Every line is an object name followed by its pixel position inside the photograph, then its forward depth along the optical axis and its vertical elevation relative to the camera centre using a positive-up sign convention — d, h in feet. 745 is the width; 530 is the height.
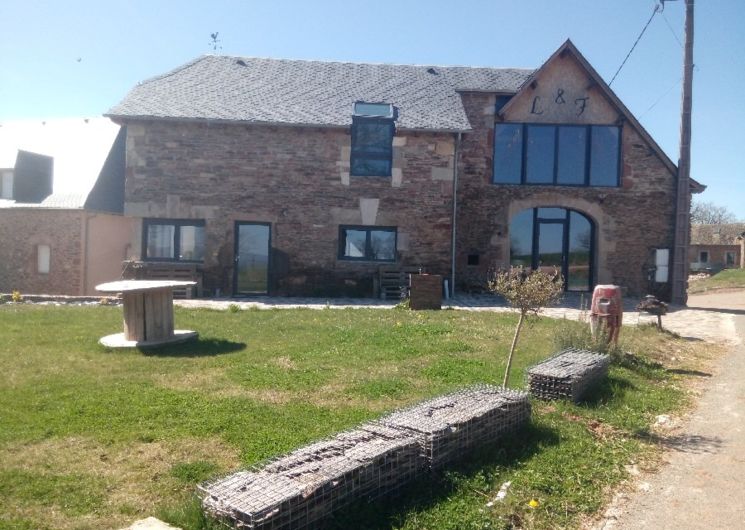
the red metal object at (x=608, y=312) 29.12 -2.52
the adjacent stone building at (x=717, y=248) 167.63 +3.35
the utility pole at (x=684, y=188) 55.83 +6.45
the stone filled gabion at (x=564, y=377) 21.36 -4.20
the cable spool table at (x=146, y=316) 29.71 -3.48
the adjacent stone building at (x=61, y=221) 59.67 +1.92
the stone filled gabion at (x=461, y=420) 15.24 -4.33
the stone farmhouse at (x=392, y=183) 54.24 +6.06
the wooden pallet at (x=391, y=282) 54.03 -2.70
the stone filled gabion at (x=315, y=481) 11.51 -4.65
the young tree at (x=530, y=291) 21.86 -1.26
